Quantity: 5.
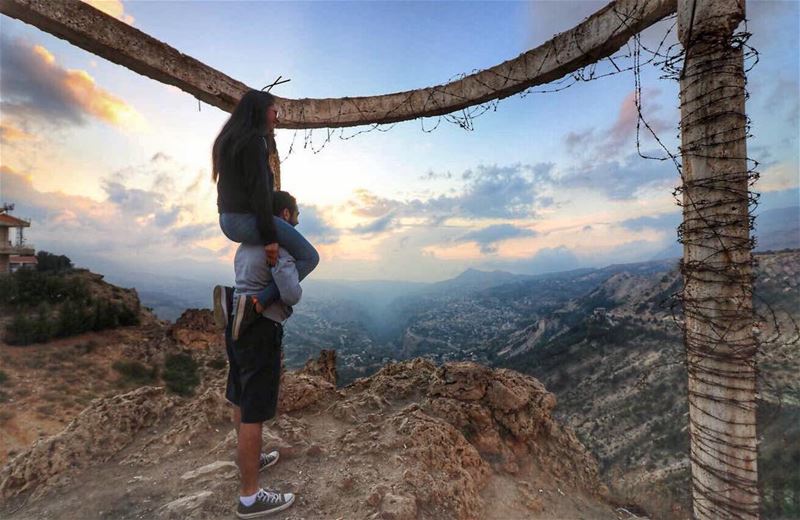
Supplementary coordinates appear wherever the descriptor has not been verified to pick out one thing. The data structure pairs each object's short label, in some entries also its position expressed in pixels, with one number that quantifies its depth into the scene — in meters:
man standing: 2.38
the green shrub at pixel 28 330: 16.03
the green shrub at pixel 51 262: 28.05
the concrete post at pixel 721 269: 2.27
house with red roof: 27.78
